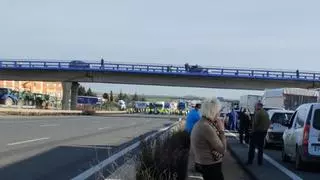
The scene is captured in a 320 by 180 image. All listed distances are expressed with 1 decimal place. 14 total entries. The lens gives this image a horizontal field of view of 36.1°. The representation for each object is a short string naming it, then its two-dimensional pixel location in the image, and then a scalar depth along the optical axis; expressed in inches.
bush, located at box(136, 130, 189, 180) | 311.9
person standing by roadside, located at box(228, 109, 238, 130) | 1282.8
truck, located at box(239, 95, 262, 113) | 1632.1
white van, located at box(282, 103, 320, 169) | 498.9
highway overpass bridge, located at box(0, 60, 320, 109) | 2417.8
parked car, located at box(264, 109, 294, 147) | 813.7
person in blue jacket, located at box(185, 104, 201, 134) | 495.7
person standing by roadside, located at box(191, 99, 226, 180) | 240.3
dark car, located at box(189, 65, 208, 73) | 2460.1
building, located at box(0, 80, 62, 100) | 4016.9
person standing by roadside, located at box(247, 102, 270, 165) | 539.7
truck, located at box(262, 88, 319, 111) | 1186.8
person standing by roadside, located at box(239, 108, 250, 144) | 853.2
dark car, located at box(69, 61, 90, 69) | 2480.3
